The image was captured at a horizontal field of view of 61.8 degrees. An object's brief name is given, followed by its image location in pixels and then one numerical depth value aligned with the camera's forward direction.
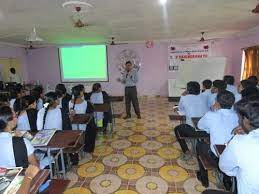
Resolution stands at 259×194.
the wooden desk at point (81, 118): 2.99
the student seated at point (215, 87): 3.52
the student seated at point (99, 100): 4.41
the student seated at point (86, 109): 3.51
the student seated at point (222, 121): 2.17
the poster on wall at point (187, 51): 7.66
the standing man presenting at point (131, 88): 5.43
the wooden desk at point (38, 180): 1.38
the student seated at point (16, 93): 4.12
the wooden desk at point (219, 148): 1.86
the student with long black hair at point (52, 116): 2.69
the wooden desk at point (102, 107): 3.83
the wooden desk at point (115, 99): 4.97
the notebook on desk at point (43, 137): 2.16
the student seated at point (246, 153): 1.24
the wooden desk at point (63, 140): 2.18
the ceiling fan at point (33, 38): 3.69
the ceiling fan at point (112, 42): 7.01
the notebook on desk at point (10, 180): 1.23
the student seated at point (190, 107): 3.20
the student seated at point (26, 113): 2.66
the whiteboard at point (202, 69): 6.55
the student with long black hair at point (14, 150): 1.64
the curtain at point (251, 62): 5.39
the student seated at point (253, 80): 3.46
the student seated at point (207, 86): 4.00
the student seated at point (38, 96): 3.56
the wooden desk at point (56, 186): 1.72
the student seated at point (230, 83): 3.96
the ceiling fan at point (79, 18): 2.91
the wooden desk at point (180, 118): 3.56
